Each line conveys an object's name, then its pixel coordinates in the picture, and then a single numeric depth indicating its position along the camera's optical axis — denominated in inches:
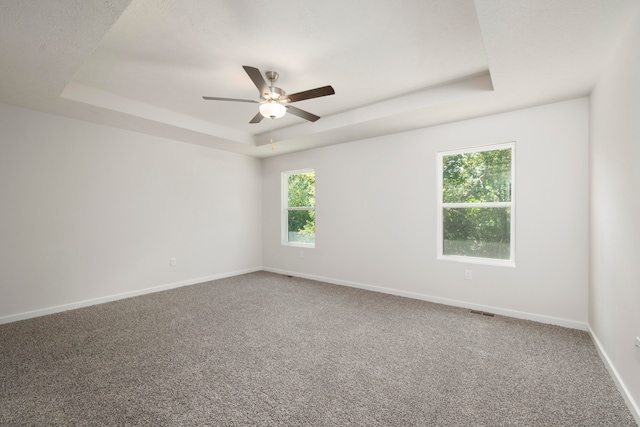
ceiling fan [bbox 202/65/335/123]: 94.7
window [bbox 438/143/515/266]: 126.7
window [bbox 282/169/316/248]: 199.8
